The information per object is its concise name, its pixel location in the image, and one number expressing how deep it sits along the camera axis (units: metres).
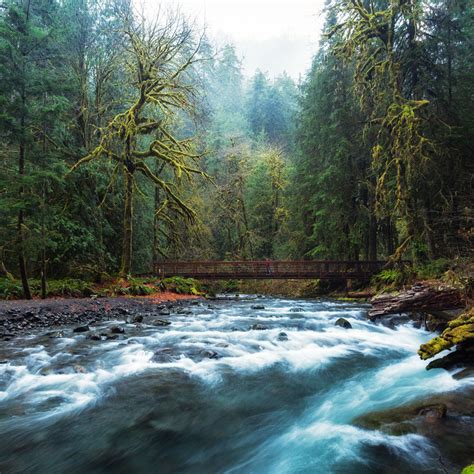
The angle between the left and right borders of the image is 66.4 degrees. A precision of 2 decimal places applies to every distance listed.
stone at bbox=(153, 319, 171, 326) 9.80
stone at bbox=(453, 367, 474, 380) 5.06
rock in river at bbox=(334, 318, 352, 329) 9.66
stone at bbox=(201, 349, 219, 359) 6.75
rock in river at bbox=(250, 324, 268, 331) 9.24
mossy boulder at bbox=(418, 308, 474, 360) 5.27
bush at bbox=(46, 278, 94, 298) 13.17
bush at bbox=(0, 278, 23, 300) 11.76
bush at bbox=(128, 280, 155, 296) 15.65
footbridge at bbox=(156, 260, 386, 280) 18.16
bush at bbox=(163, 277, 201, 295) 18.13
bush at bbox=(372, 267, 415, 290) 13.64
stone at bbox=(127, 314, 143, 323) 10.16
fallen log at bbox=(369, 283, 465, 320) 8.21
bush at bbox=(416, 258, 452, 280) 11.62
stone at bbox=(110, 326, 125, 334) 8.42
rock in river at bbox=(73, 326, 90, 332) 8.39
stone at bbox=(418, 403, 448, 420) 3.97
